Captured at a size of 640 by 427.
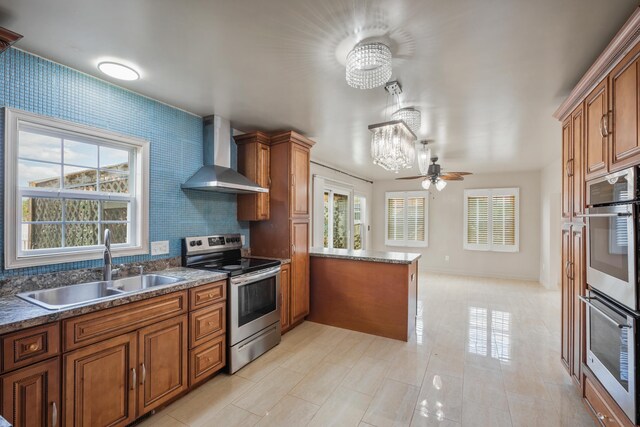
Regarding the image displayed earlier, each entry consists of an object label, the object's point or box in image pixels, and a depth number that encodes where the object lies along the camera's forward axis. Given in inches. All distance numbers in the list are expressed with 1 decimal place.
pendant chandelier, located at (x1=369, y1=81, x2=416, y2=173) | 88.0
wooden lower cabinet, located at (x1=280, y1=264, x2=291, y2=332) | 126.6
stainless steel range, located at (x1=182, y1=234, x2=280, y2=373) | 98.1
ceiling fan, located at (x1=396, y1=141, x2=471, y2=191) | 148.3
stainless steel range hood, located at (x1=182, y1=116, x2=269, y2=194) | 107.6
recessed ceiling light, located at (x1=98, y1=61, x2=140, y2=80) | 77.7
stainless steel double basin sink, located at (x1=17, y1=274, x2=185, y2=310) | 69.4
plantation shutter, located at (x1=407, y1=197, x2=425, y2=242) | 285.6
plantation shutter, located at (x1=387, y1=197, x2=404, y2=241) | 295.3
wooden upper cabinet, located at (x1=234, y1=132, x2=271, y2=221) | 129.3
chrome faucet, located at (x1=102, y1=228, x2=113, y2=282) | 82.5
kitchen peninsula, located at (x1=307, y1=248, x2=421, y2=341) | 125.9
